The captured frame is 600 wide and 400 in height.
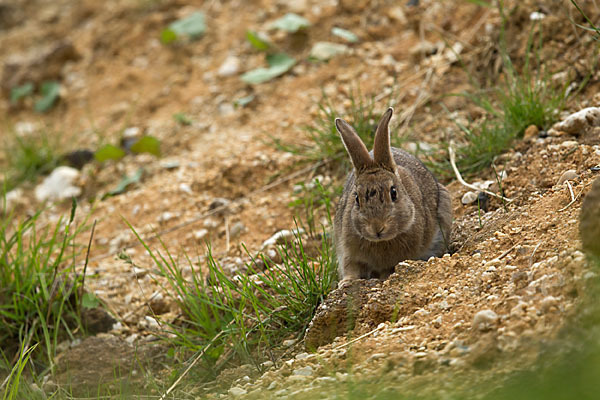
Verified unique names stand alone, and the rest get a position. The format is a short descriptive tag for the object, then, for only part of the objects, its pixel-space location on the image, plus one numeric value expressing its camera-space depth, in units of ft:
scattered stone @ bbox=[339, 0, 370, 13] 54.60
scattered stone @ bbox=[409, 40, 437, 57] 48.01
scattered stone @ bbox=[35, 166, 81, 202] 49.73
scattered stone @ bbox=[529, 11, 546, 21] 40.59
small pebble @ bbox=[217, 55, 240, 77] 54.90
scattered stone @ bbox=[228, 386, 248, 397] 23.40
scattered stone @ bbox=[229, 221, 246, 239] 38.70
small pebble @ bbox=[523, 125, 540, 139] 34.83
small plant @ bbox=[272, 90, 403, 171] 38.50
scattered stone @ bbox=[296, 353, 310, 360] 24.54
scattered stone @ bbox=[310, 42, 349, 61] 50.93
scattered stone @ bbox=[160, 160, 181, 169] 47.37
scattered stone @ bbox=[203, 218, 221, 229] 40.33
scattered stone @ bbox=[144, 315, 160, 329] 34.33
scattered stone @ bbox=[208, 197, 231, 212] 41.17
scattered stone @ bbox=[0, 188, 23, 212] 49.37
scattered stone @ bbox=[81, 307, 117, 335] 34.63
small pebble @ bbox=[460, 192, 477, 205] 32.81
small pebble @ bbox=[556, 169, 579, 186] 28.40
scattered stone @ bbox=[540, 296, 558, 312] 19.90
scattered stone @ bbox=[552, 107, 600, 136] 32.65
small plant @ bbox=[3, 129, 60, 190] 51.42
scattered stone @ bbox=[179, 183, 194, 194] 43.80
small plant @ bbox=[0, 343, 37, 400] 25.17
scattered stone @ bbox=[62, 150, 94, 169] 51.78
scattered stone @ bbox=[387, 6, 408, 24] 52.16
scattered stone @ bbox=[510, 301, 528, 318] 20.30
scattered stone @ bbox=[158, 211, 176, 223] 42.01
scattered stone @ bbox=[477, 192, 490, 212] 32.09
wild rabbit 28.30
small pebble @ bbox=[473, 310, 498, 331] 20.53
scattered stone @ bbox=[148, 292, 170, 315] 35.06
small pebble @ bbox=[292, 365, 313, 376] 22.97
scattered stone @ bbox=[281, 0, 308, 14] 56.59
